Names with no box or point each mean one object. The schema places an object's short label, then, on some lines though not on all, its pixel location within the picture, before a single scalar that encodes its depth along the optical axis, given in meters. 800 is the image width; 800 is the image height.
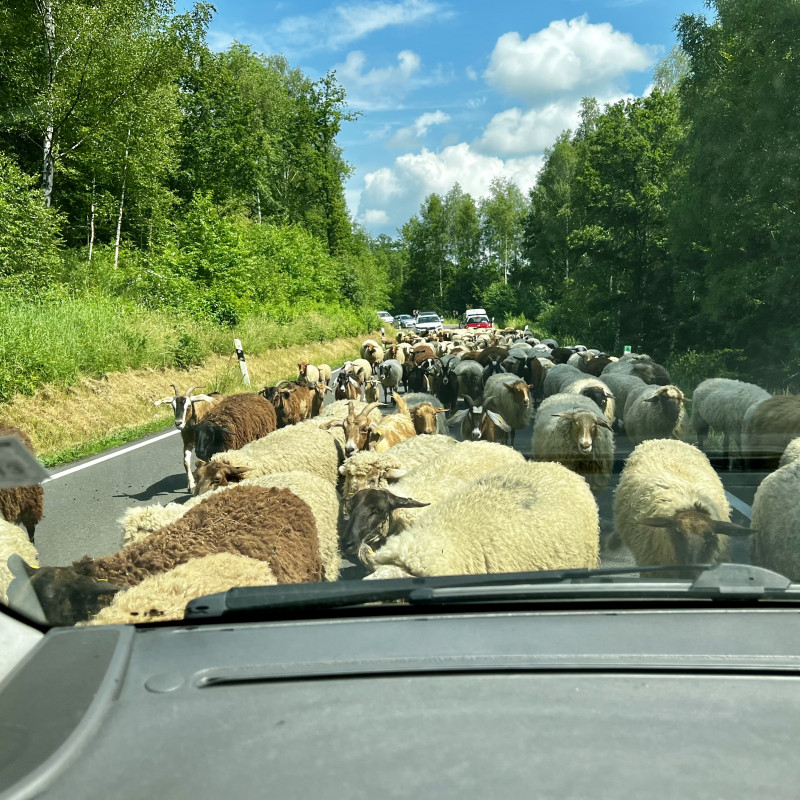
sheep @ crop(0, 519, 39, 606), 3.70
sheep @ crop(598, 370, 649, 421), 12.65
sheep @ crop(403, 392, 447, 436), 10.92
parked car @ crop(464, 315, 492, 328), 55.63
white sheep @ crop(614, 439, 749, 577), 5.01
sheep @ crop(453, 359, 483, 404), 15.67
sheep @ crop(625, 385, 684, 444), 10.48
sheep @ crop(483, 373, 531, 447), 12.51
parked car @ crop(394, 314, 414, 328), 66.25
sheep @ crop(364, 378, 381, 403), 15.81
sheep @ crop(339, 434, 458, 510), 6.80
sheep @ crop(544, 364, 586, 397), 13.88
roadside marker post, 18.66
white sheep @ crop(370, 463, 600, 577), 4.49
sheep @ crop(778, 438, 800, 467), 6.57
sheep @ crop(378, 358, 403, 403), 19.78
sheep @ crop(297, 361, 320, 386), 16.98
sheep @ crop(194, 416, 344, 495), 6.67
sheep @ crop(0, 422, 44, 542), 5.86
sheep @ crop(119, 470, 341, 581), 5.17
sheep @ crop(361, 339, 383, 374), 24.80
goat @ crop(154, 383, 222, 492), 10.91
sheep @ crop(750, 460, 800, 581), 5.04
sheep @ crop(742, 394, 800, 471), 8.59
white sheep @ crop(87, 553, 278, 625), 2.96
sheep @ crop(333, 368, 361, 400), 15.38
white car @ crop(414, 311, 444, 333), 48.88
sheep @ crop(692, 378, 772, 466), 10.20
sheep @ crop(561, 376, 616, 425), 11.34
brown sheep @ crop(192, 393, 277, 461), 9.27
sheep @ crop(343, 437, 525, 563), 5.33
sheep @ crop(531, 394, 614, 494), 8.34
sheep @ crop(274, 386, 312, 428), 11.88
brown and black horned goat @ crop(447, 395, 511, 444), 10.24
